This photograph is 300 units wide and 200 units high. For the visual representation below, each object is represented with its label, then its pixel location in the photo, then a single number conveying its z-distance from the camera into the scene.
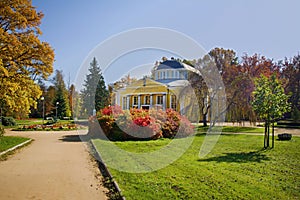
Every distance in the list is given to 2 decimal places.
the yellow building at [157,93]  33.97
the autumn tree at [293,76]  37.69
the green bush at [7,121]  27.92
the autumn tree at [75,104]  48.09
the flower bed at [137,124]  15.33
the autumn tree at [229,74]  24.00
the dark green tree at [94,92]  41.99
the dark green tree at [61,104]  46.41
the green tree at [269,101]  12.26
